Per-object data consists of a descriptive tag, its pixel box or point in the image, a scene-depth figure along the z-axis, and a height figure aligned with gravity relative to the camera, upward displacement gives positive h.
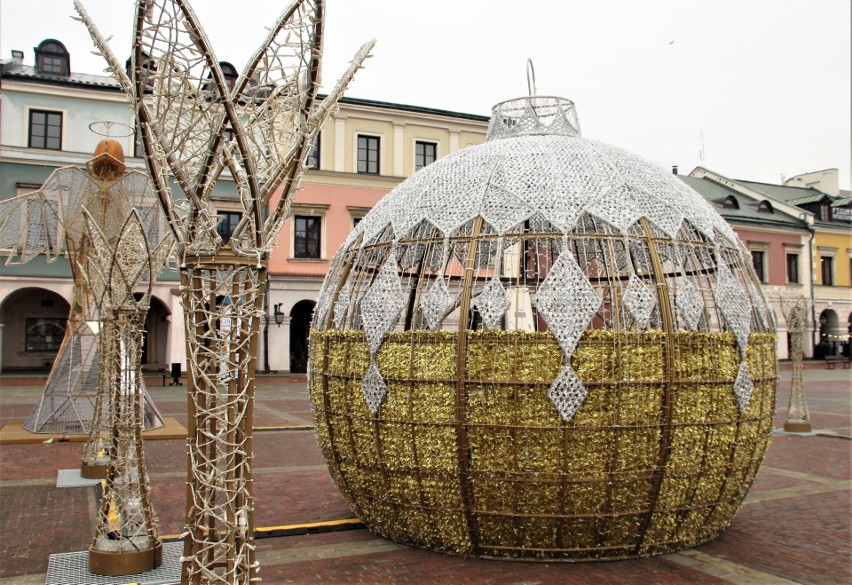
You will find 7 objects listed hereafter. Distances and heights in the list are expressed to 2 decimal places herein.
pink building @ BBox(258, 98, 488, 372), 30.94 +5.96
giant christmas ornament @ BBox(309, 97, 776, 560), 6.31 -0.40
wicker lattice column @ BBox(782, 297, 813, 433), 15.73 -1.31
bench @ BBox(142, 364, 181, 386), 30.00 -1.52
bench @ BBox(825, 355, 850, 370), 37.06 -1.46
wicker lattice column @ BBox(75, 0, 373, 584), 4.31 +0.47
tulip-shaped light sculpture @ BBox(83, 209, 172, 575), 6.71 -1.35
